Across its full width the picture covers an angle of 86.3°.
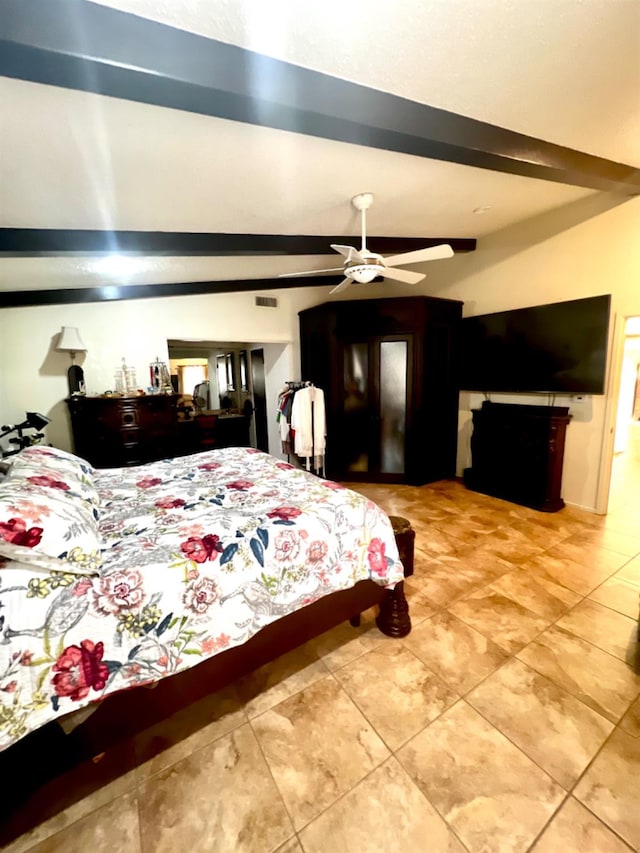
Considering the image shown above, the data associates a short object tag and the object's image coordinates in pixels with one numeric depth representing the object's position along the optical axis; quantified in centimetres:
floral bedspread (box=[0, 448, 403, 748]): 105
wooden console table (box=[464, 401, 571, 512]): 354
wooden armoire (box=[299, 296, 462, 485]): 432
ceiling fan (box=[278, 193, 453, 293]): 241
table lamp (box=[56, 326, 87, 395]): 359
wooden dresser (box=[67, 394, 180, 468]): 365
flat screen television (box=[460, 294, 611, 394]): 329
